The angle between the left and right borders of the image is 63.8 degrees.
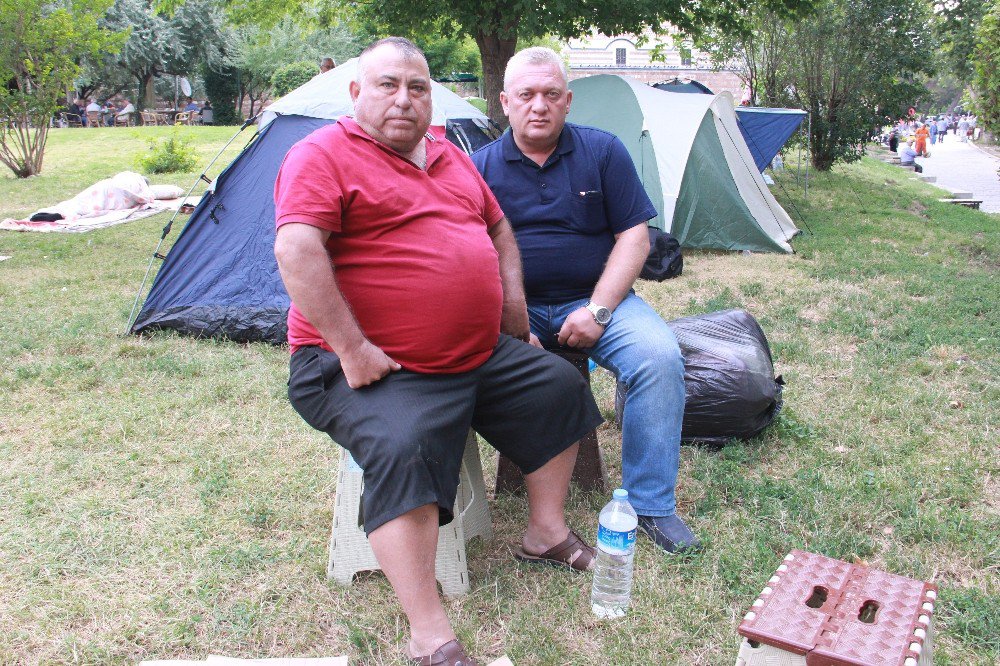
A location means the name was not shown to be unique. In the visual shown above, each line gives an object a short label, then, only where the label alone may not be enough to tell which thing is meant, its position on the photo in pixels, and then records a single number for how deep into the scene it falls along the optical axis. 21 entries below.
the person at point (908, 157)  21.23
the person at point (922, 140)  25.65
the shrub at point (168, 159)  13.54
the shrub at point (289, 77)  24.42
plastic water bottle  2.30
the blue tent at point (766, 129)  10.60
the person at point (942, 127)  41.04
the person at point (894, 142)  26.94
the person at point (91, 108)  26.62
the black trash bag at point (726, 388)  3.34
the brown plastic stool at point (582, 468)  2.97
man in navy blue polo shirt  2.67
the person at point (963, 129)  41.04
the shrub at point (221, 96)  27.55
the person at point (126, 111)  26.72
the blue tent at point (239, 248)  5.02
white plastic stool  2.42
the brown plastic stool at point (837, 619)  1.67
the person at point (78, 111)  26.64
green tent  7.61
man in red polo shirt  2.06
